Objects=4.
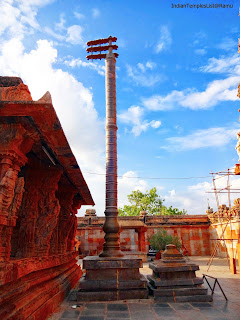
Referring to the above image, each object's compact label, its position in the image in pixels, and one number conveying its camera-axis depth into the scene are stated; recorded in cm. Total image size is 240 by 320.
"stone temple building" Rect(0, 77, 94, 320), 310
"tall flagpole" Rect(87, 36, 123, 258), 686
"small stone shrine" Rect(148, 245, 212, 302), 539
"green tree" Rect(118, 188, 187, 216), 4306
